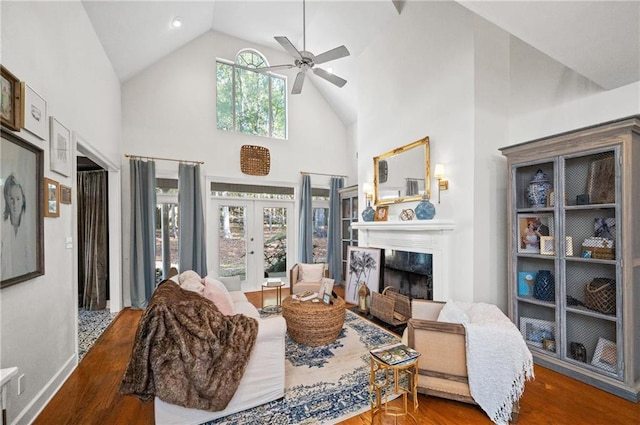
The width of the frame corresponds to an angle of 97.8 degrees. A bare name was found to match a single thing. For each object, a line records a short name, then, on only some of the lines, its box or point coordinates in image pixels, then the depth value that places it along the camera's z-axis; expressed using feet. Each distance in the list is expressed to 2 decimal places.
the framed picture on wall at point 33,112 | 6.02
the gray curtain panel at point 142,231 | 14.52
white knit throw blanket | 6.06
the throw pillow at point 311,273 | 14.65
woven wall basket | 17.69
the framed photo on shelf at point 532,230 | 9.06
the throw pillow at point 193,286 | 8.21
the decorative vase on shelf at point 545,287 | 8.71
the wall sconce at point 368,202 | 14.60
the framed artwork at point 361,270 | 13.59
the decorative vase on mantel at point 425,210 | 11.11
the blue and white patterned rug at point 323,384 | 6.37
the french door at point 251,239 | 17.43
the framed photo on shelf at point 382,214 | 13.87
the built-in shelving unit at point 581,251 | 7.04
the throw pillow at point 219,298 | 7.80
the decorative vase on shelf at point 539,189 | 8.83
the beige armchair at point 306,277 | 14.01
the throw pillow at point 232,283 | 13.26
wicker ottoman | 9.57
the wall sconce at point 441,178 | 10.70
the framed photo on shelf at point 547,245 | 8.54
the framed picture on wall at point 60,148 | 7.38
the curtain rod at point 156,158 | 14.78
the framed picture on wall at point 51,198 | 7.11
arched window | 17.57
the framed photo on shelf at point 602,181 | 7.48
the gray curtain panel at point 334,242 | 19.65
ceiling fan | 9.90
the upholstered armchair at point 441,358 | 6.63
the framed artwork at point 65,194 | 8.04
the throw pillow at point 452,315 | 6.90
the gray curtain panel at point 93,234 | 14.11
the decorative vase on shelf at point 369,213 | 14.57
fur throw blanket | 5.65
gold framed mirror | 11.85
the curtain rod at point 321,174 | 19.33
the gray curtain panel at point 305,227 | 19.01
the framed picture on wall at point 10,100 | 5.34
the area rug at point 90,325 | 10.16
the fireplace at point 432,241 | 10.53
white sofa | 6.33
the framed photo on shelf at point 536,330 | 8.88
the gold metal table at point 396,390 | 5.73
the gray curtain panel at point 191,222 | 15.61
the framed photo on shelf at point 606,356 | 7.39
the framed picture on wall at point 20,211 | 5.47
